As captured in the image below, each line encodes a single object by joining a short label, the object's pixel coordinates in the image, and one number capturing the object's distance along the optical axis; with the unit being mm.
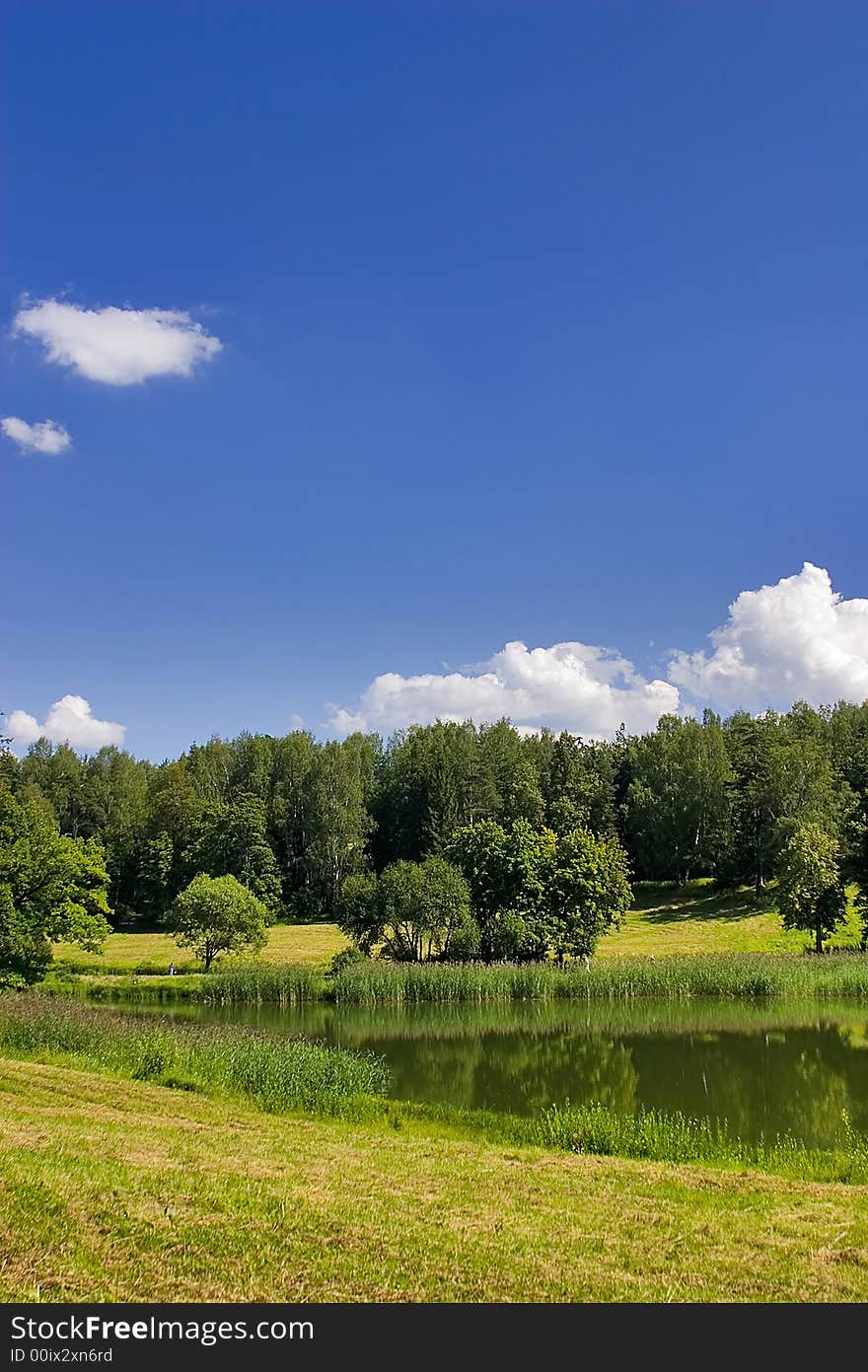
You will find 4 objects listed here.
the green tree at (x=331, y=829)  85875
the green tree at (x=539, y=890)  49125
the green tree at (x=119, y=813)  90875
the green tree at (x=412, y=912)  49312
